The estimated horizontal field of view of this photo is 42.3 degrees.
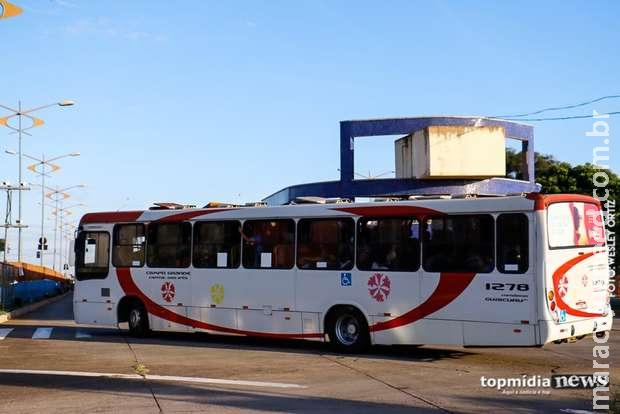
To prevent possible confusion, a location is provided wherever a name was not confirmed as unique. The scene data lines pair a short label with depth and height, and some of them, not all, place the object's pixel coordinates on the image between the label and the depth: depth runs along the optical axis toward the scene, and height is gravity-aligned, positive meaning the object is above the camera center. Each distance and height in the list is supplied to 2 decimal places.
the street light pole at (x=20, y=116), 35.19 +7.19
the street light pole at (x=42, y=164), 54.88 +7.38
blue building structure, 29.98 +3.63
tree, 48.22 +5.39
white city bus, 13.60 -0.07
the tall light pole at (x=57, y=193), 68.70 +6.66
